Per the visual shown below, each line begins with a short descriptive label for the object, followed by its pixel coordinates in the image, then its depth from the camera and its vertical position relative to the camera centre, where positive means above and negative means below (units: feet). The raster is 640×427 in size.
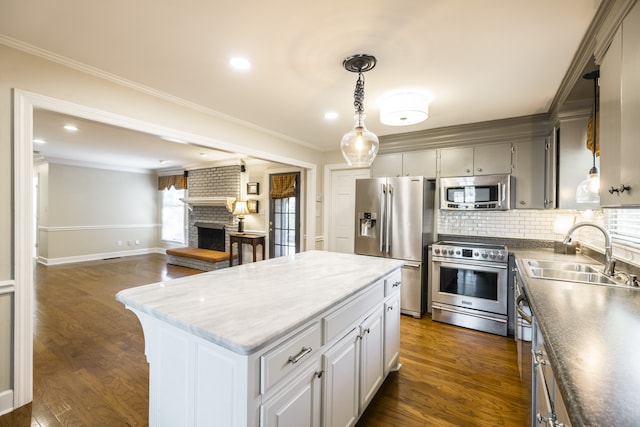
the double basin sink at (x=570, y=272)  6.16 -1.48
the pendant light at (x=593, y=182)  6.24 +0.74
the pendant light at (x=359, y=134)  6.58 +1.87
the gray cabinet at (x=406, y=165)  12.45 +2.25
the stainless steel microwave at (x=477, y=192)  10.71 +0.84
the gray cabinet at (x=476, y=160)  11.00 +2.20
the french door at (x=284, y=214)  17.87 -0.16
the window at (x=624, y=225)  6.57 -0.26
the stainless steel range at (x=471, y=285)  10.27 -2.82
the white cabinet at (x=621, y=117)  3.80 +1.47
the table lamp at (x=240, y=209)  19.48 +0.13
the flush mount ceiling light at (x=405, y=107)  8.21 +3.15
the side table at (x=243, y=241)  19.07 -2.06
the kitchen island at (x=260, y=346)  3.40 -1.94
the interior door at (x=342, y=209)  15.64 +0.17
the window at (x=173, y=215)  25.63 -0.47
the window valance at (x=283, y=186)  17.92 +1.65
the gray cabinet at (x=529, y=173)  10.41 +1.54
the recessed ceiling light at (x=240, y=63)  6.75 +3.68
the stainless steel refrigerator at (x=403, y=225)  11.82 -0.57
